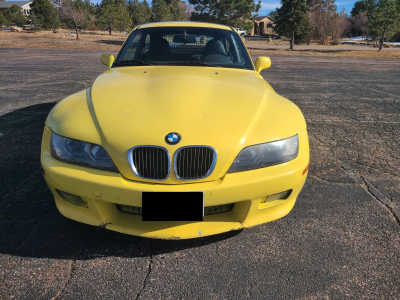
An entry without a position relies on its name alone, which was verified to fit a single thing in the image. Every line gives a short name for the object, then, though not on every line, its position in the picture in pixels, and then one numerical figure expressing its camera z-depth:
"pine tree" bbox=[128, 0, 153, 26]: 55.09
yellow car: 1.82
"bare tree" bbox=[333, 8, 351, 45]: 42.13
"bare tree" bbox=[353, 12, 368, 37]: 57.77
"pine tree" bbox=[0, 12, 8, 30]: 42.06
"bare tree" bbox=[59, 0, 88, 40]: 32.81
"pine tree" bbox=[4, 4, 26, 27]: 43.69
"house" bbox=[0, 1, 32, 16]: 65.92
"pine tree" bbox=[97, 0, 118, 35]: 38.88
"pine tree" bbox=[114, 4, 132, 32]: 39.53
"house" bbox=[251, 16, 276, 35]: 69.65
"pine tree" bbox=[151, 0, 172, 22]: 51.16
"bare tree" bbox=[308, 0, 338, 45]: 40.41
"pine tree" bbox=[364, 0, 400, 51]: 23.23
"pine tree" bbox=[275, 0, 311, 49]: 26.33
